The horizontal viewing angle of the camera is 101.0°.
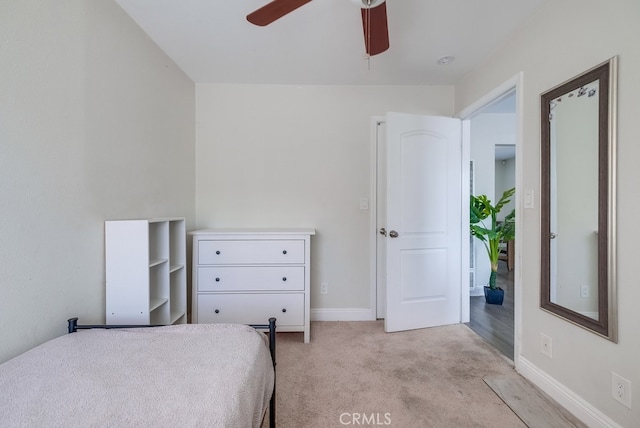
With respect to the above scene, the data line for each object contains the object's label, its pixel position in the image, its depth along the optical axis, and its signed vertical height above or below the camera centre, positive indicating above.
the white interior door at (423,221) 2.49 -0.07
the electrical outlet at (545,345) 1.65 -0.84
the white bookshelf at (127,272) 1.57 -0.35
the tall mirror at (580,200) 1.30 +0.08
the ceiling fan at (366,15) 1.24 +1.00
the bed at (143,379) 0.71 -0.54
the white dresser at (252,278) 2.29 -0.56
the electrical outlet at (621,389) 1.23 -0.83
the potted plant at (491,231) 3.26 -0.21
